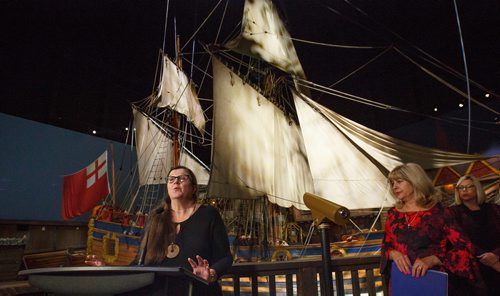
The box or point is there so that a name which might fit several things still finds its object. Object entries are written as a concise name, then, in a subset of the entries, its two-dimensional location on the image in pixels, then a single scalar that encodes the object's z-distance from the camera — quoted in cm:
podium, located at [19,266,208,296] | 78
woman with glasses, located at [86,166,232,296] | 132
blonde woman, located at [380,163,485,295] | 151
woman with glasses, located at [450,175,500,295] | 182
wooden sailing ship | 649
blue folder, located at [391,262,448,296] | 133
